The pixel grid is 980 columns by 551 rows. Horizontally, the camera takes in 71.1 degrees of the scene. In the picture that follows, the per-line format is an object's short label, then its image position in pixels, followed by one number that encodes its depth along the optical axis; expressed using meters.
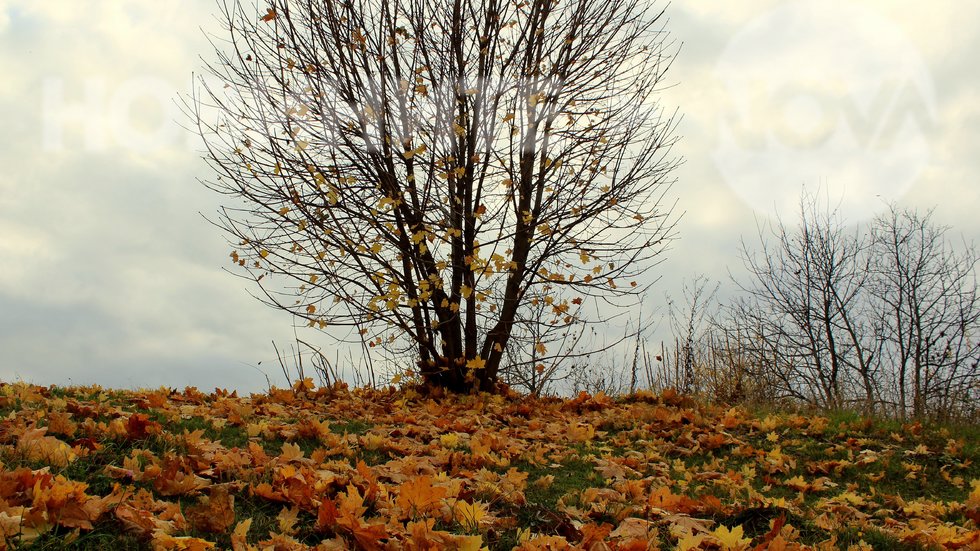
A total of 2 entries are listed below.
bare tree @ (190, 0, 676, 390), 7.21
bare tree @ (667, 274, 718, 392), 9.98
